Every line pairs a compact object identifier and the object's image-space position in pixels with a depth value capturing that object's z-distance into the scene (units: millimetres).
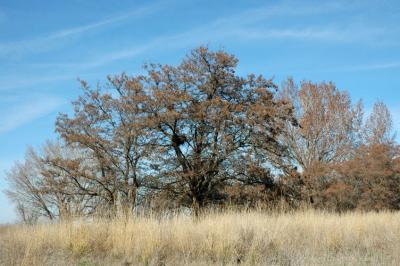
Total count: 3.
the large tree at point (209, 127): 25531
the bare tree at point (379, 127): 41562
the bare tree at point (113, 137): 26344
